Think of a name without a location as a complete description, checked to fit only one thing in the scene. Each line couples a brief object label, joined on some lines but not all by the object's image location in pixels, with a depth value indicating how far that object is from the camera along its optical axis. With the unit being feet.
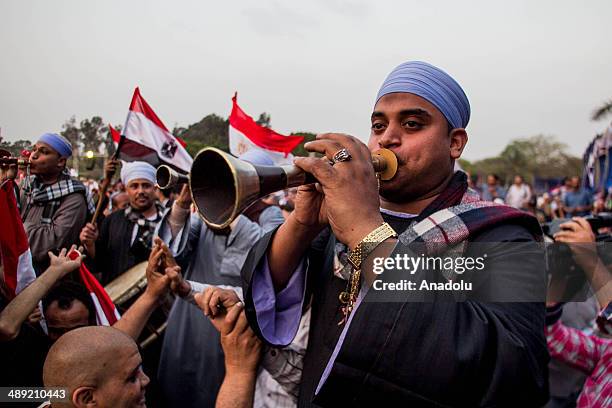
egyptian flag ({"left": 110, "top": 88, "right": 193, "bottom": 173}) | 15.88
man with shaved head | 6.08
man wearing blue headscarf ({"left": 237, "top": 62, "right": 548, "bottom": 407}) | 3.58
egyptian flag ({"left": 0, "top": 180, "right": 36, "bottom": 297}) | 8.24
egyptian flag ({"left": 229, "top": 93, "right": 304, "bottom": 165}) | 22.29
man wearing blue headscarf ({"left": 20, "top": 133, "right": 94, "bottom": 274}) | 12.16
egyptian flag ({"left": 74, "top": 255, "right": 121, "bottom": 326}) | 9.48
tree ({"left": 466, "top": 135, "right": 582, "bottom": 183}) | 163.05
